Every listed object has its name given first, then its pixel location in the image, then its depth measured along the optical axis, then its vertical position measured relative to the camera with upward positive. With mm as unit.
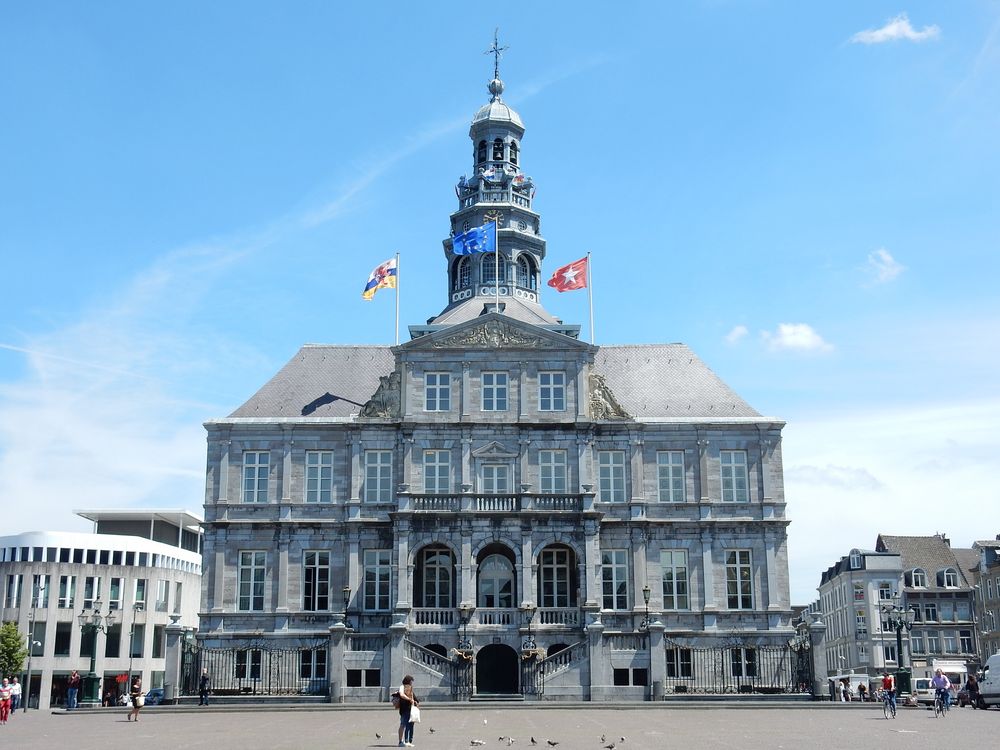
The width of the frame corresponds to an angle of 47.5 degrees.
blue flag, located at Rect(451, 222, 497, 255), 57969 +19851
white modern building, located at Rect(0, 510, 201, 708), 83500 +3283
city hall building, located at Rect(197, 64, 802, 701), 52906 +5652
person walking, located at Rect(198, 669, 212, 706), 46500 -1947
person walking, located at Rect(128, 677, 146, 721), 36312 -1789
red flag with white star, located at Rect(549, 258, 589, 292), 56969 +17750
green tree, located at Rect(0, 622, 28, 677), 73938 -619
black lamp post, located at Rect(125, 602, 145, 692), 87062 +644
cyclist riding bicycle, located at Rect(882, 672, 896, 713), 36812 -1653
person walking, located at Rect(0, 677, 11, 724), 39375 -2078
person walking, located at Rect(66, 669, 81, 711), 48125 -1951
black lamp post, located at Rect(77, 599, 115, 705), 48844 +469
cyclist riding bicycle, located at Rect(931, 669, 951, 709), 39312 -1714
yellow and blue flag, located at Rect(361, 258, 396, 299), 57656 +17911
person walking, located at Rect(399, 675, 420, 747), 24562 -1547
